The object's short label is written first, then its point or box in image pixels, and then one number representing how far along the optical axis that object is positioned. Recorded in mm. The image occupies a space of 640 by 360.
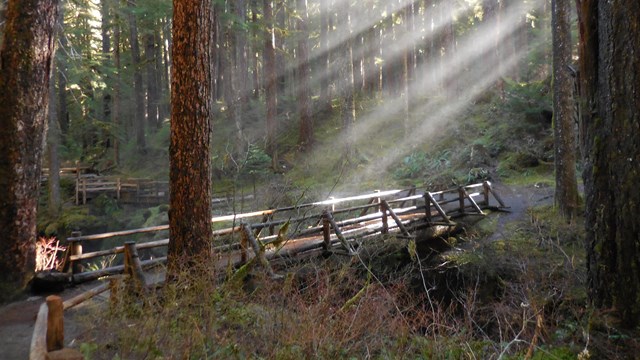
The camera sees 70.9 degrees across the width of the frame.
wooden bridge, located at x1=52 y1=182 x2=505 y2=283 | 7918
